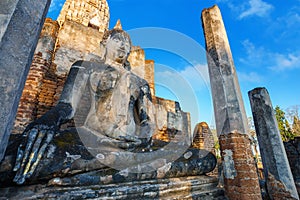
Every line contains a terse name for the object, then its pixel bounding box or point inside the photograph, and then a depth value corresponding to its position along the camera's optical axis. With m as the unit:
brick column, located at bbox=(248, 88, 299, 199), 2.45
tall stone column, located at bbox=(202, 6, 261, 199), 1.88
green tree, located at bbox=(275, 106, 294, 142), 9.76
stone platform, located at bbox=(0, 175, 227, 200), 1.24
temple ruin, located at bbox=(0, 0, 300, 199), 1.23
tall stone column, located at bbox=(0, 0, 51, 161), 0.87
